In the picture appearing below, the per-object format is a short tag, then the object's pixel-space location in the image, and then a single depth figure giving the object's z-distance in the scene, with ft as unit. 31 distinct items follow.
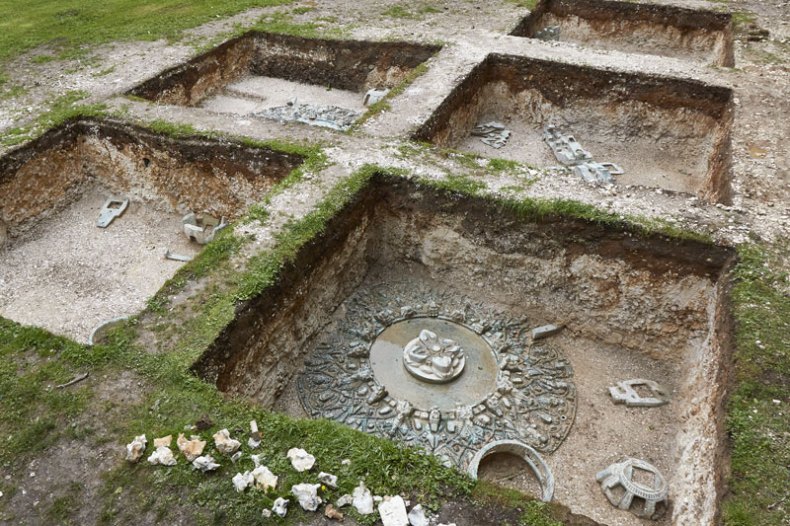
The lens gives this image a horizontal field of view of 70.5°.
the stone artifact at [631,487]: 15.52
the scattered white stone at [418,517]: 11.68
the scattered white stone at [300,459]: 12.48
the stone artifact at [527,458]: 15.85
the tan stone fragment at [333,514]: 11.70
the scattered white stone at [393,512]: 11.60
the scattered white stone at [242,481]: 12.06
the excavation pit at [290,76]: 34.22
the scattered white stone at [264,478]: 12.05
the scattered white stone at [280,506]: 11.64
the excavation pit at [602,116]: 29.86
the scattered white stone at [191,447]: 12.59
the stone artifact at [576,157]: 27.73
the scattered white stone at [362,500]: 11.85
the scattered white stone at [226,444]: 12.76
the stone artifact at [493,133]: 32.17
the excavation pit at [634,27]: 42.06
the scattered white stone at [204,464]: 12.37
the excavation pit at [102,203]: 22.61
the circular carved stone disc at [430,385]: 18.70
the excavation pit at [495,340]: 16.97
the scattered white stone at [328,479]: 12.20
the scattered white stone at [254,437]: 12.99
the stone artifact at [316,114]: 32.27
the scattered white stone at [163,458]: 12.53
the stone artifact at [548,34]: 43.42
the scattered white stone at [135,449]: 12.65
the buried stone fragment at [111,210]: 26.51
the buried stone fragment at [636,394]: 18.79
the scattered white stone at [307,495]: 11.78
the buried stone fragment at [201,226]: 25.16
